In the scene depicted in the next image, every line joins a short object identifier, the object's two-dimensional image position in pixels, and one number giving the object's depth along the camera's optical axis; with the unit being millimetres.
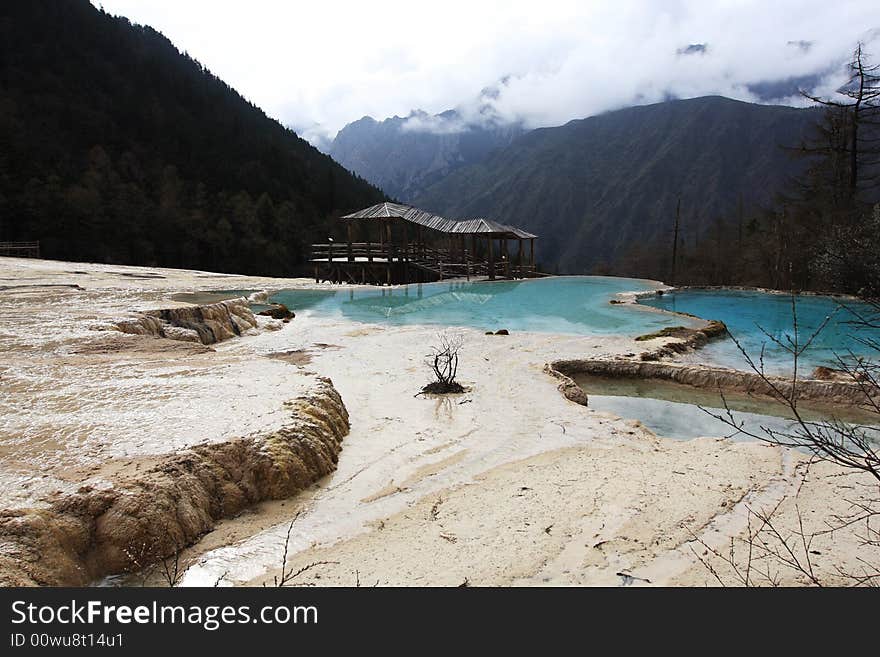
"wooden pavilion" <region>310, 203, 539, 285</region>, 22891
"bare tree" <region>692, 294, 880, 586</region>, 2236
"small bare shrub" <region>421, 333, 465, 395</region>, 6027
